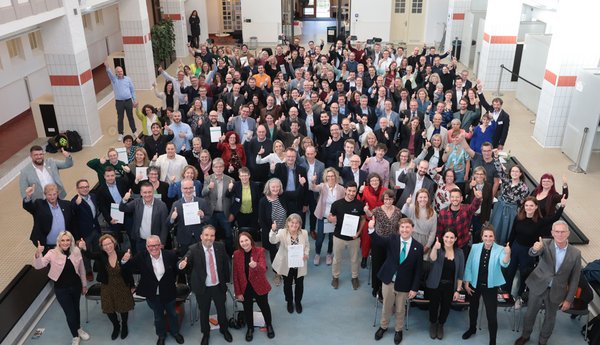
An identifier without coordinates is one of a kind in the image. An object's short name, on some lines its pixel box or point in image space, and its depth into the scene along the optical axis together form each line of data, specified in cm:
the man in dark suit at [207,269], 564
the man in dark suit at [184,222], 646
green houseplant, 1741
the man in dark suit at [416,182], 691
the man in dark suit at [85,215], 670
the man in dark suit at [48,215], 644
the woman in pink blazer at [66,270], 563
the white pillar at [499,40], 1516
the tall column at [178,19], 1983
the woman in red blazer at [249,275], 568
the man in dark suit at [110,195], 692
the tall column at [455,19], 1916
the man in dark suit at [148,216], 647
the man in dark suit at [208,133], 866
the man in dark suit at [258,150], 805
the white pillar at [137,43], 1543
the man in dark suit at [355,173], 721
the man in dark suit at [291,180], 723
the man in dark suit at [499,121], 919
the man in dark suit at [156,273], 559
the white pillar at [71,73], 1098
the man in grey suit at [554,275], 562
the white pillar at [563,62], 1059
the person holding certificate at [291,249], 598
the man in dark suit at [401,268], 563
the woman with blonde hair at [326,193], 691
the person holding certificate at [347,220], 653
